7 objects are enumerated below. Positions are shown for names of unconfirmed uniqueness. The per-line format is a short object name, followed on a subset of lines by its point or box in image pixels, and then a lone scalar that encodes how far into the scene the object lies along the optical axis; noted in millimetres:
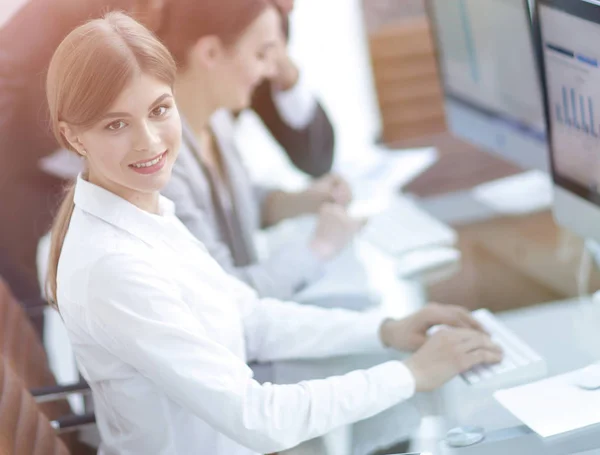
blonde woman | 1922
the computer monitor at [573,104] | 2190
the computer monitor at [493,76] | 2662
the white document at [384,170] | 3035
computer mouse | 2027
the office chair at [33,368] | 2350
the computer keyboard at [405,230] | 2689
